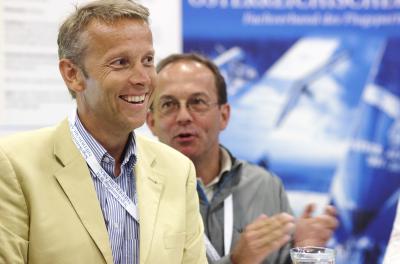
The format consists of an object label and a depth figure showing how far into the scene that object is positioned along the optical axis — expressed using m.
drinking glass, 4.06
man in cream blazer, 4.34
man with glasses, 6.79
